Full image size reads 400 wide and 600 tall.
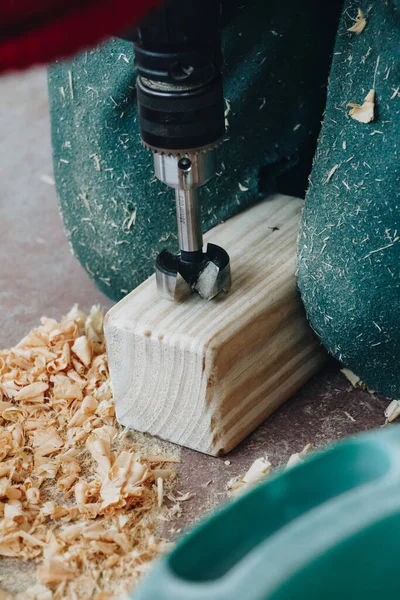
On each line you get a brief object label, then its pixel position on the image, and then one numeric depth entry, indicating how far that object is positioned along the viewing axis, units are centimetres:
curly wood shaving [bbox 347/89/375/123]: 74
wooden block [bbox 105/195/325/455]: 77
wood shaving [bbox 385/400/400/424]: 81
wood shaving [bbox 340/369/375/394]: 83
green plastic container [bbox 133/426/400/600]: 56
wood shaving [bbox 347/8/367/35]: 75
